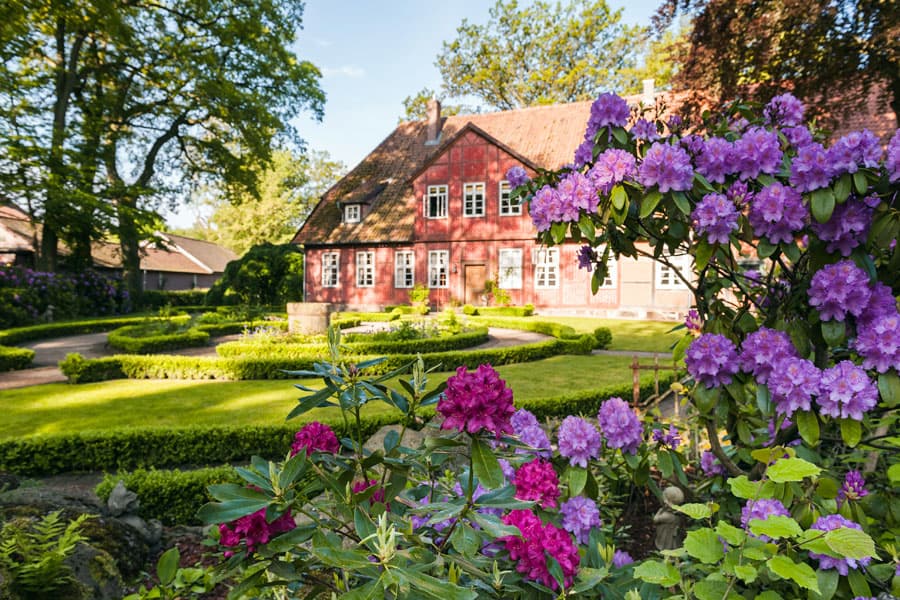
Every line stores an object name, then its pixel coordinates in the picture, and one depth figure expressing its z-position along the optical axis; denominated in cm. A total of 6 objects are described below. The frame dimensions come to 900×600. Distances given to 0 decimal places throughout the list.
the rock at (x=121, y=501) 398
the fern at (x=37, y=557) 246
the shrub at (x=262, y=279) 2788
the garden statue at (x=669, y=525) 323
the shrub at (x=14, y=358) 1069
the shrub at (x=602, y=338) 1314
